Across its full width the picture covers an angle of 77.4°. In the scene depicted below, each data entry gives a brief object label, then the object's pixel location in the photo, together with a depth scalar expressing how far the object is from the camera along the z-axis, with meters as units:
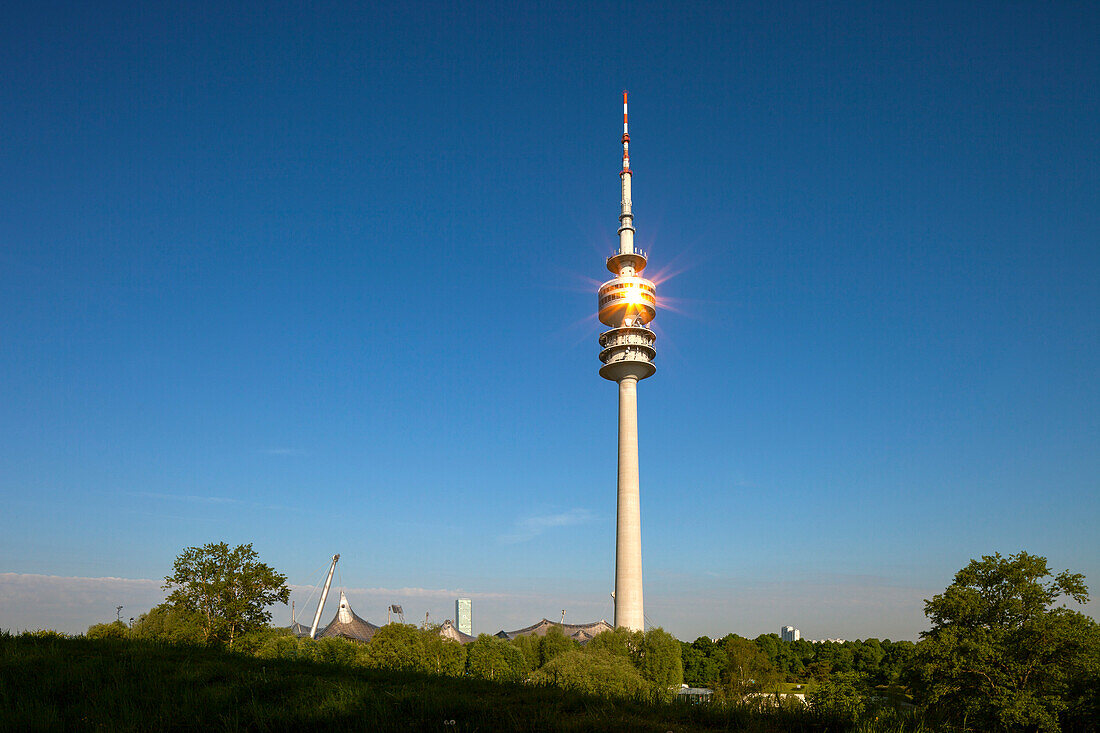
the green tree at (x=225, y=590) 50.50
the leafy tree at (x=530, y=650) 75.75
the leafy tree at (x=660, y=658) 67.50
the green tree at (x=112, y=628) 60.94
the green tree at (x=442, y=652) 61.54
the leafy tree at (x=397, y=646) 58.53
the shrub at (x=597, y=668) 52.25
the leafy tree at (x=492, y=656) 67.59
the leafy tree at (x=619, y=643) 69.56
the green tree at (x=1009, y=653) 37.75
